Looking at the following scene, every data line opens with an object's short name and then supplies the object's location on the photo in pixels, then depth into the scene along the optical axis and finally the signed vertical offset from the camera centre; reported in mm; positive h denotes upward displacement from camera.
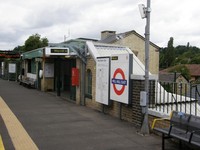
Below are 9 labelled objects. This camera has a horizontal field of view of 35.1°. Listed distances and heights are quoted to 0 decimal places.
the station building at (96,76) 9930 -251
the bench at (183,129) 6216 -1251
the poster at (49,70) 22500 +3
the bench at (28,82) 25125 -1005
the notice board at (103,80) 11438 -355
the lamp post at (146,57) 8461 +368
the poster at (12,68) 37881 +226
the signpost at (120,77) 9906 -206
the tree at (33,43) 47253 +4131
